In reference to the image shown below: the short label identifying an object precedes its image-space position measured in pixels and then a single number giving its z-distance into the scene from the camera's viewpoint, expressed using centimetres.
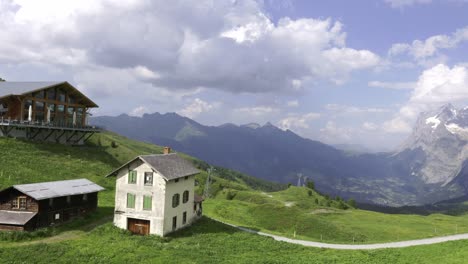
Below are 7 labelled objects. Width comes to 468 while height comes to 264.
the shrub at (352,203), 17105
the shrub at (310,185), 19152
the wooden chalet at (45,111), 9388
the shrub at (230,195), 14450
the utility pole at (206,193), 12757
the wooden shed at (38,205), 5062
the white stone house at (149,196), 5559
